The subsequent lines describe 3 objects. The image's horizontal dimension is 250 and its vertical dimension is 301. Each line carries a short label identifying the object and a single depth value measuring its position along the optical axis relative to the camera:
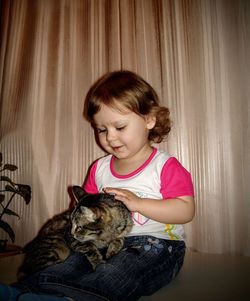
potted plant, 1.38
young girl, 0.73
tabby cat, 0.90
